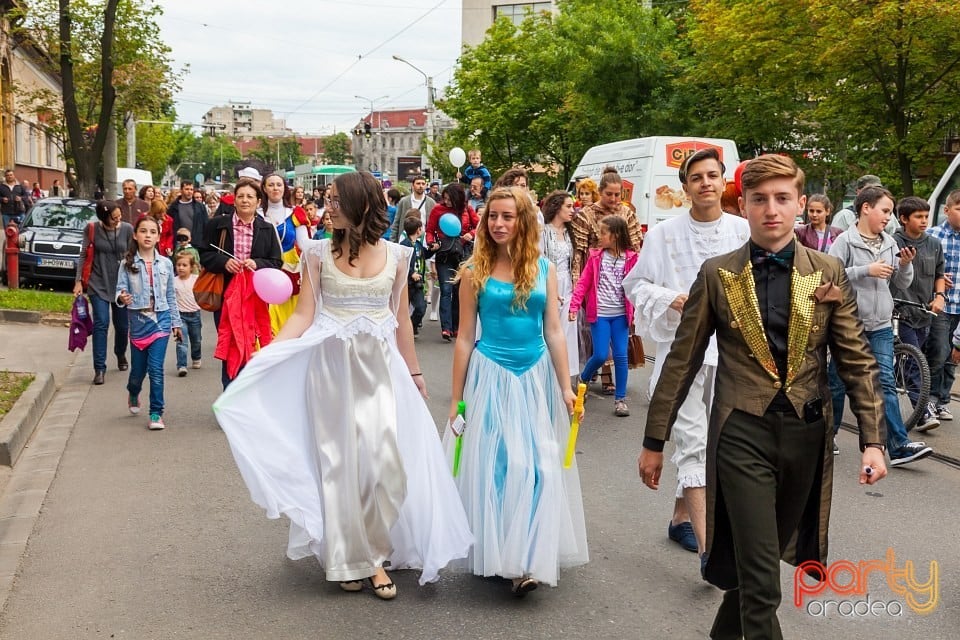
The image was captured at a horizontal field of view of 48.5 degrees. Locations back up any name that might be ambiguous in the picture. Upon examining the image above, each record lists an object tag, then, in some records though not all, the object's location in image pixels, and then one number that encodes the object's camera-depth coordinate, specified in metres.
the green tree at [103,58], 22.97
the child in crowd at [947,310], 8.81
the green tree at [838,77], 20.36
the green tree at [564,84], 30.08
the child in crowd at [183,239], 13.30
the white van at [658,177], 18.30
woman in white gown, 4.82
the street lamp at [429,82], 59.25
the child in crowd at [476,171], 13.82
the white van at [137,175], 40.97
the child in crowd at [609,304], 9.34
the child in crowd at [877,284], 7.45
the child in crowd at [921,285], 8.48
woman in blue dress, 4.70
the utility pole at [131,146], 49.75
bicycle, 8.04
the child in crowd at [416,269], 13.65
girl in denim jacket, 8.70
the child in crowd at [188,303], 11.51
